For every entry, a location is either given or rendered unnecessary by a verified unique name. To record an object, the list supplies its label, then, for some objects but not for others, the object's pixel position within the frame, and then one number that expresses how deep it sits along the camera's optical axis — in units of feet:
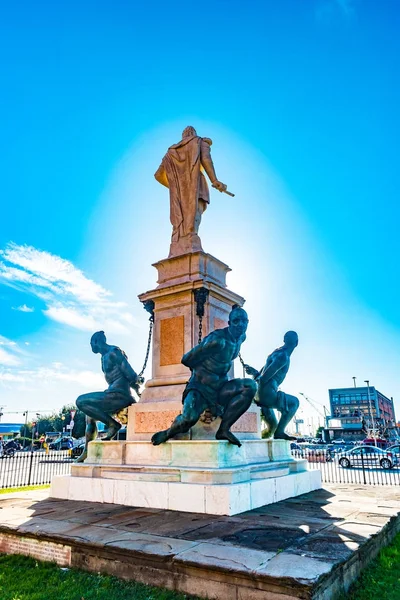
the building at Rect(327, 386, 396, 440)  303.44
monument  20.75
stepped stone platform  11.00
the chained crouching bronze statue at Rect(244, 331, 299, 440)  27.87
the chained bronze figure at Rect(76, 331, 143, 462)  26.45
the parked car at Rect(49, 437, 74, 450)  169.17
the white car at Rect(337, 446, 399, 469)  84.94
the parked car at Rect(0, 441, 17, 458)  127.09
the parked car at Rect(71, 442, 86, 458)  99.62
